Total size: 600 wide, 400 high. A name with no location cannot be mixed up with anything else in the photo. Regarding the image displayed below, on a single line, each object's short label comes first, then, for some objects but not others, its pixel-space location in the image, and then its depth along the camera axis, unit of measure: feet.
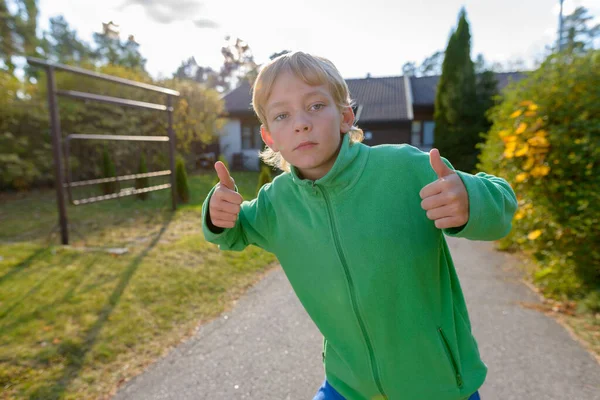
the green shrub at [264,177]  30.48
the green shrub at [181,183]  31.78
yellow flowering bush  12.05
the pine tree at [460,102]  53.26
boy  4.37
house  64.54
